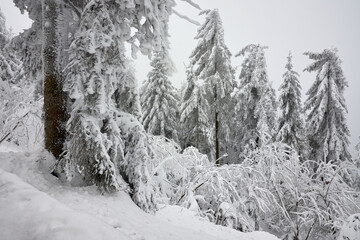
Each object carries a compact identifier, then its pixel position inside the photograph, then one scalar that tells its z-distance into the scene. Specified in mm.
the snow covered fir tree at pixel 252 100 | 16344
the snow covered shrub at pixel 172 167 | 7078
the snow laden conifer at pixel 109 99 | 3617
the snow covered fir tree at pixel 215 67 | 15258
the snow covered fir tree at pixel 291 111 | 16547
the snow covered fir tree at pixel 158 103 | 18891
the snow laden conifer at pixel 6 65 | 15728
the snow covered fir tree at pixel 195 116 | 16891
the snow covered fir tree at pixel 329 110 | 14531
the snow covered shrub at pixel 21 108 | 7497
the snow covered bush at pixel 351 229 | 6023
